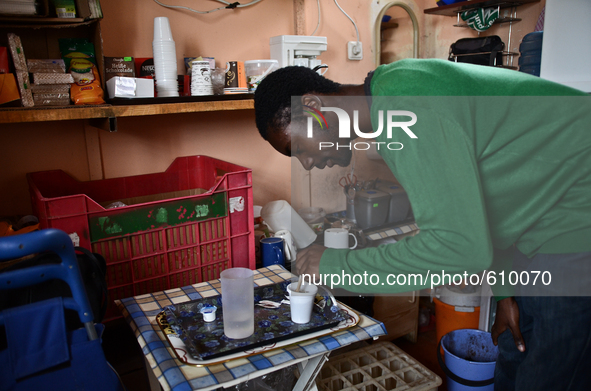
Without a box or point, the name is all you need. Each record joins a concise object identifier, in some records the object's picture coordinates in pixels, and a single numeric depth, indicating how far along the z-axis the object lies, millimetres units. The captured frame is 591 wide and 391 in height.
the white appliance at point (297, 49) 2039
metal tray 1098
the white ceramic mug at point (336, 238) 2008
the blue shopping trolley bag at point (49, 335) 923
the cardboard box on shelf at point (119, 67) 1612
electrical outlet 2424
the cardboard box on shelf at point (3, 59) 1350
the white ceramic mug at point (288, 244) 1946
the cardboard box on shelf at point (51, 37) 1578
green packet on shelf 1430
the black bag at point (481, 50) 2279
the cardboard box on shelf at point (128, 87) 1551
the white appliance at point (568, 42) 1662
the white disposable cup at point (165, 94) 1702
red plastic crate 1426
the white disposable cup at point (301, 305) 1189
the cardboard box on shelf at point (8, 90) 1354
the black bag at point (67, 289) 999
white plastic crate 1699
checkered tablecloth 996
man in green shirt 845
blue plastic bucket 1760
